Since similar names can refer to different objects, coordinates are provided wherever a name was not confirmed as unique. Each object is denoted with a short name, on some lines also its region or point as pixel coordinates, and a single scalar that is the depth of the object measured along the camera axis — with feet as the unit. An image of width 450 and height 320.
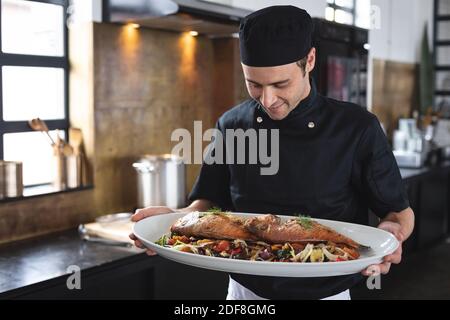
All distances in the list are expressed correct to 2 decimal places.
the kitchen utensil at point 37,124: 10.58
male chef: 5.64
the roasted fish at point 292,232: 5.49
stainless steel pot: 11.54
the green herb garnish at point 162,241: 5.76
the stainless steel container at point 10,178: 9.80
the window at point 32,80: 10.20
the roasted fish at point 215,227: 5.68
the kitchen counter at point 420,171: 17.02
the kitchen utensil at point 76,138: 11.30
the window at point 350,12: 15.74
